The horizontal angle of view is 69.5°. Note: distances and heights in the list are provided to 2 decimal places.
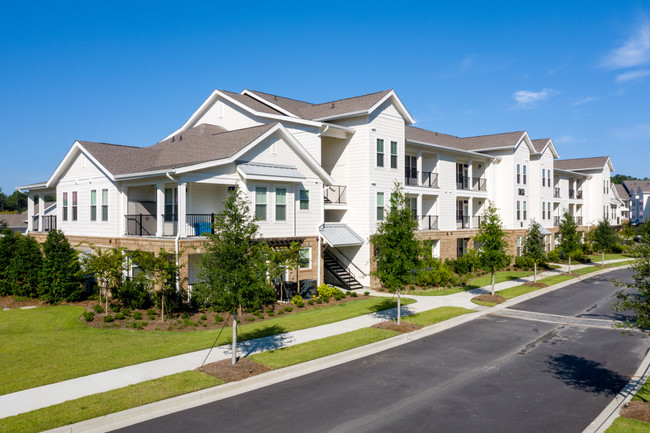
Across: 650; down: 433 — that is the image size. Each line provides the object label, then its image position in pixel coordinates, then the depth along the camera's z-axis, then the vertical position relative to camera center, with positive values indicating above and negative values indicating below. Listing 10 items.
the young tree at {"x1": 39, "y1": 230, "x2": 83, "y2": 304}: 23.07 -2.16
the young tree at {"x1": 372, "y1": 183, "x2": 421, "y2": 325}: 19.06 -0.86
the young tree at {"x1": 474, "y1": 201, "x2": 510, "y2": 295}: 25.98 -0.96
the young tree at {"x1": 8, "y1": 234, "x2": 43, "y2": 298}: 24.41 -2.06
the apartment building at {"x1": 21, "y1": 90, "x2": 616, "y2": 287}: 22.95 +2.79
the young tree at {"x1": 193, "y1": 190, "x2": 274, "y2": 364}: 13.17 -1.09
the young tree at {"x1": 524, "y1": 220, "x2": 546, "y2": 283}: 38.16 -1.36
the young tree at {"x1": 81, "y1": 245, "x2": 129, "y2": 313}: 20.36 -1.56
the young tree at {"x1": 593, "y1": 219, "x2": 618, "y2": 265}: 45.56 -0.84
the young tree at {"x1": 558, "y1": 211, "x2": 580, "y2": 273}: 39.16 -0.62
